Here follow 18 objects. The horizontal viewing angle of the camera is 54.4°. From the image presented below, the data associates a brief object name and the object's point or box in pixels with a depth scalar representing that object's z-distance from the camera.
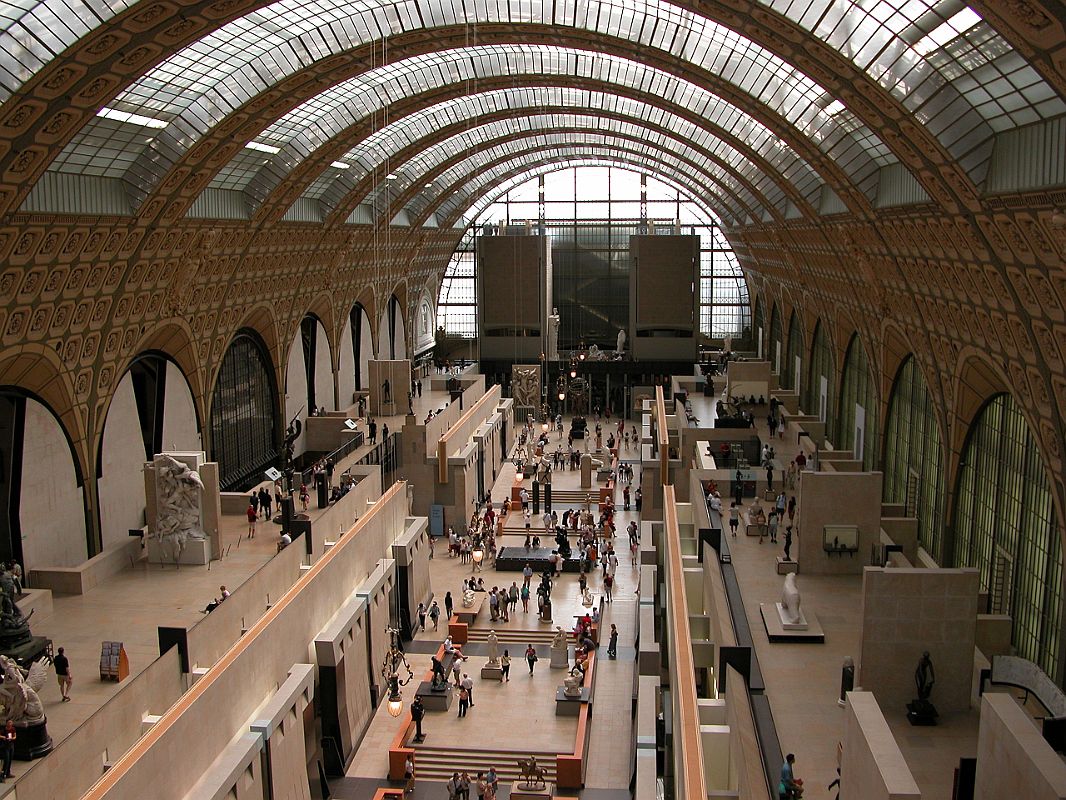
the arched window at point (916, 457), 28.30
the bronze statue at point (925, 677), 16.97
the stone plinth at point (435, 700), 27.30
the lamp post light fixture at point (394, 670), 22.69
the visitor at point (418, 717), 25.70
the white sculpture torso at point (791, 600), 19.80
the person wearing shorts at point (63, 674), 18.56
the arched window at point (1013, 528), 20.47
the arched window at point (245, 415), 39.69
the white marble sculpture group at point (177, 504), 25.91
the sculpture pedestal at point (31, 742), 15.91
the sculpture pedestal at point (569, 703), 26.91
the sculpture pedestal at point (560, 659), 29.83
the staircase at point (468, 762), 24.64
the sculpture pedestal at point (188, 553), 26.30
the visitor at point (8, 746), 15.28
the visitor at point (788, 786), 13.26
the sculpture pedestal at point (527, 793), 23.05
